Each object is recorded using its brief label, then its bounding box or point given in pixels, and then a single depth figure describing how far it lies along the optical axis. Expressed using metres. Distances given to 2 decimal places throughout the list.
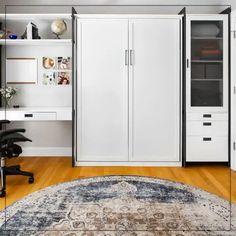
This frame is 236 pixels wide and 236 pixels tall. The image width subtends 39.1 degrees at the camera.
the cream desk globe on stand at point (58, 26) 3.12
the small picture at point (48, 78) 3.12
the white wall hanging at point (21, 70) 2.87
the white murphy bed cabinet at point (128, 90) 2.98
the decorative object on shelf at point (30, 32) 3.04
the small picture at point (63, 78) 3.18
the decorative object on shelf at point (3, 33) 3.06
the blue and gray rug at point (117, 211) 1.57
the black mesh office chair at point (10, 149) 2.24
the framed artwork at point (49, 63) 3.03
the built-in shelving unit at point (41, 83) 2.78
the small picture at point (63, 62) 3.12
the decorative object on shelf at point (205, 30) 2.97
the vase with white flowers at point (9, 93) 2.96
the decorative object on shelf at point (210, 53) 2.96
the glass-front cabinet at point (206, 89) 2.96
